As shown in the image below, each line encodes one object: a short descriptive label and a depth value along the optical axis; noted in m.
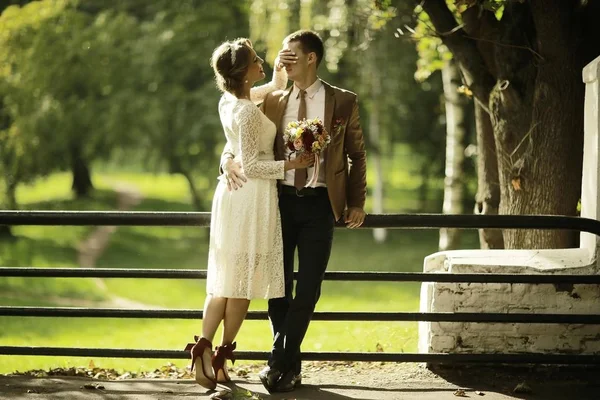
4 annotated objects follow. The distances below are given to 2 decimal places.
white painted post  11.33
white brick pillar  11.57
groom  10.44
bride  10.11
